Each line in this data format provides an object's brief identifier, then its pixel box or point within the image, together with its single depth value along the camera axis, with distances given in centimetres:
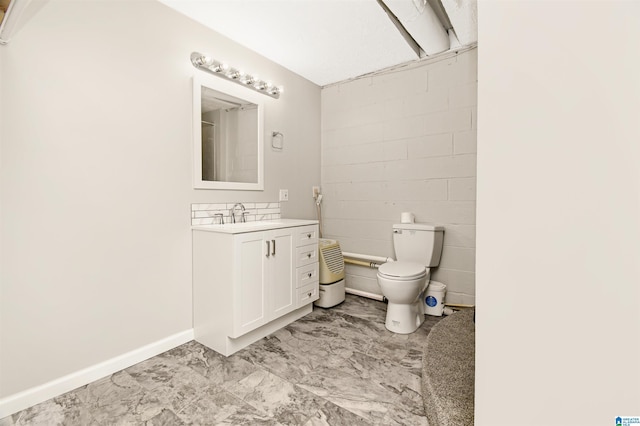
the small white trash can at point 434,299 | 263
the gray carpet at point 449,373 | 121
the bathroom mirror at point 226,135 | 223
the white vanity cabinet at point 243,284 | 196
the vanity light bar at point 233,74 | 220
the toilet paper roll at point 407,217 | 282
